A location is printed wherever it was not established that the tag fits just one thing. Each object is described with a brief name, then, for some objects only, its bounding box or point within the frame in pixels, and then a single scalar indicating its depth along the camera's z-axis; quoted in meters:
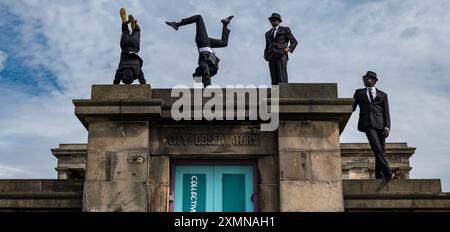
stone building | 10.64
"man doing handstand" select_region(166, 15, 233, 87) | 13.17
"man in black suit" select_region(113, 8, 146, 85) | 12.35
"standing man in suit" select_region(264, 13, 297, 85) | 12.38
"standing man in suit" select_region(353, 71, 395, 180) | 11.84
